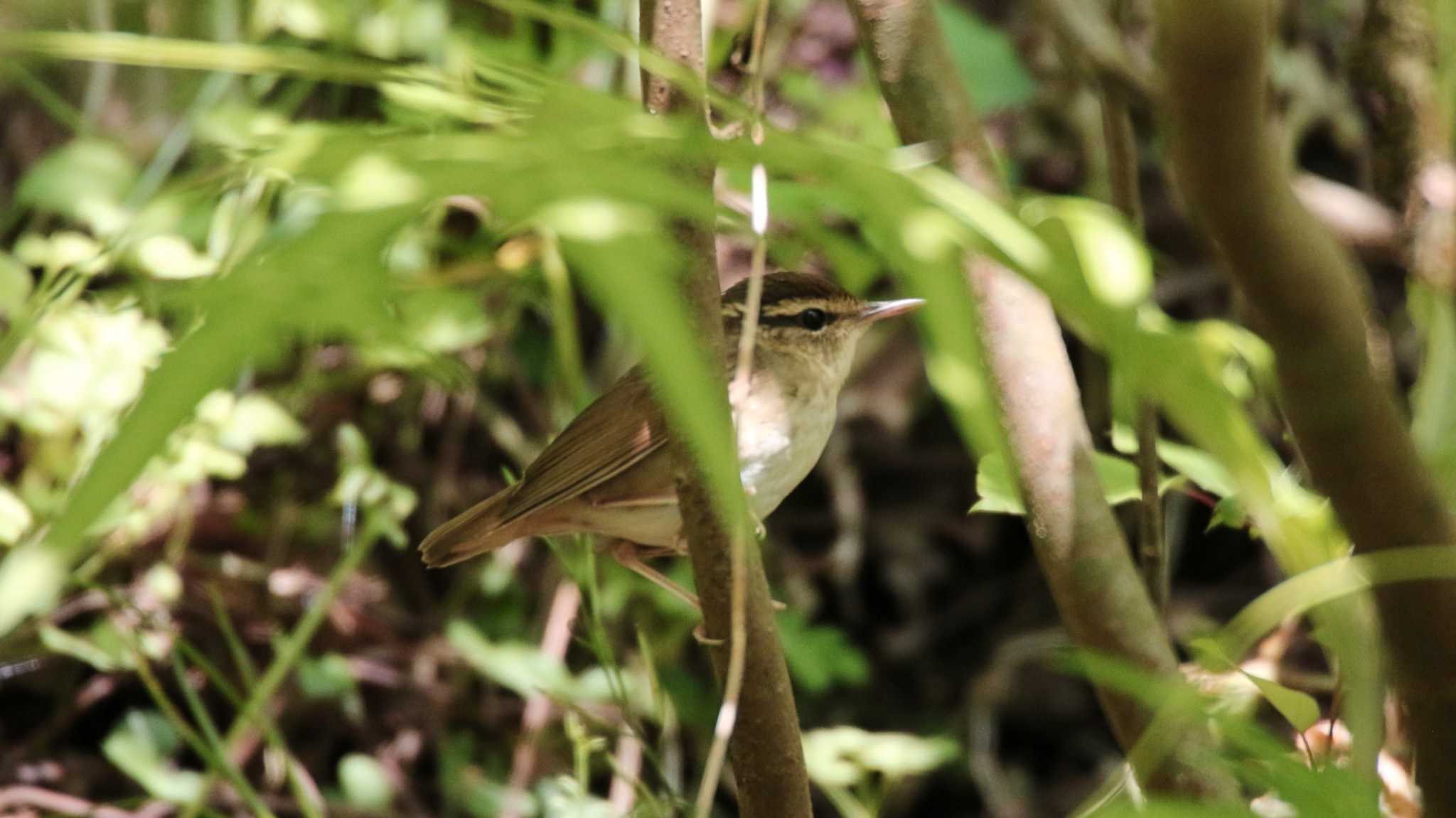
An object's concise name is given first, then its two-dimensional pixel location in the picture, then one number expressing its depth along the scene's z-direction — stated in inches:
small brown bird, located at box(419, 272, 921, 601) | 219.8
